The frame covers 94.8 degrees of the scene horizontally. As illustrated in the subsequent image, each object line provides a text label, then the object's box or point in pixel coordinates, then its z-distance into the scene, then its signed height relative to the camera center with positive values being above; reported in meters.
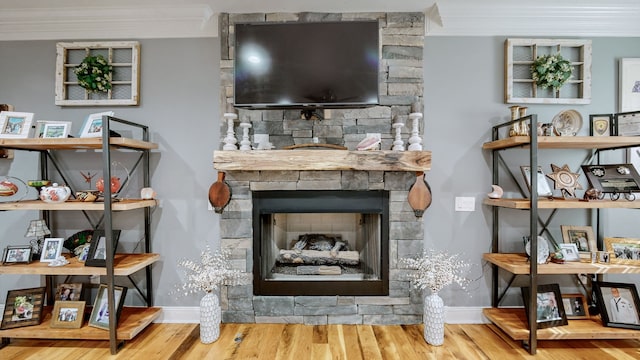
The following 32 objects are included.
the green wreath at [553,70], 2.24 +0.83
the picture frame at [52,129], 2.24 +0.36
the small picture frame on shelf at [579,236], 2.29 -0.45
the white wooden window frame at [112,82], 2.40 +0.84
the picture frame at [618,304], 2.12 -0.92
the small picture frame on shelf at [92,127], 2.23 +0.38
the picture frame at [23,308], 2.13 -0.97
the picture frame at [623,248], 2.17 -0.52
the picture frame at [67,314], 2.11 -1.00
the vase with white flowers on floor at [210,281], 2.10 -0.80
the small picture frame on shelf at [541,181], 2.19 -0.02
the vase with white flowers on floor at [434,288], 2.06 -0.80
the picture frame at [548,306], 2.09 -0.93
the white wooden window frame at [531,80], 2.35 +0.84
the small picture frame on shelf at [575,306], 2.23 -0.98
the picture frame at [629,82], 2.38 +0.78
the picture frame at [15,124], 2.15 +0.39
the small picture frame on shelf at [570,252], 2.16 -0.54
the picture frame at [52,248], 2.19 -0.53
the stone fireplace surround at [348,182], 2.32 -0.04
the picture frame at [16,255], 2.16 -0.58
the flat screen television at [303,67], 2.10 +0.80
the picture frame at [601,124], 2.29 +0.42
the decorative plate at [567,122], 2.29 +0.44
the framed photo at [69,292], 2.30 -0.91
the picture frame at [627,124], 2.18 +0.41
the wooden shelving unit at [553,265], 1.98 -0.61
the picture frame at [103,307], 2.11 -0.94
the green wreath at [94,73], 2.29 +0.81
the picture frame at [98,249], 2.06 -0.52
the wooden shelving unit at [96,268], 1.97 -0.63
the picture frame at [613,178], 2.11 +0.00
